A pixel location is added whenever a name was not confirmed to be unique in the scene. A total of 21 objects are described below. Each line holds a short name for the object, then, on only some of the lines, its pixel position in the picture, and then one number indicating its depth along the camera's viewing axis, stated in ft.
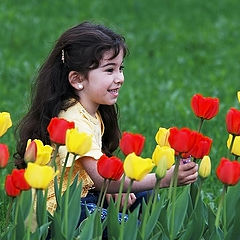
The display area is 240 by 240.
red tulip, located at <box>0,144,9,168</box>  19.56
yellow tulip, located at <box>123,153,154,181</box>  19.22
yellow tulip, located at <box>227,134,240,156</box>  21.81
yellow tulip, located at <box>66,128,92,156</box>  19.86
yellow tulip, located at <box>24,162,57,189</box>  18.67
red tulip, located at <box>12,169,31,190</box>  19.30
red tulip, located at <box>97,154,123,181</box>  20.13
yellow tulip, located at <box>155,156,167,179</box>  19.81
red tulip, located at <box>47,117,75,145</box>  20.22
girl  25.84
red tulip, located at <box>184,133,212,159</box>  21.11
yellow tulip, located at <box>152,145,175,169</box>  20.42
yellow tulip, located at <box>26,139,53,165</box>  20.54
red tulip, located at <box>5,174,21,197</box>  19.72
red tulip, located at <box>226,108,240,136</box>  21.81
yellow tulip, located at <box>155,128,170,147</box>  22.11
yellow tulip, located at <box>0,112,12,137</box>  20.92
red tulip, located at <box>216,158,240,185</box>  19.63
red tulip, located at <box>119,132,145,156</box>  20.30
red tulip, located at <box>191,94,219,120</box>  22.35
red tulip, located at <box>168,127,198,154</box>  20.38
